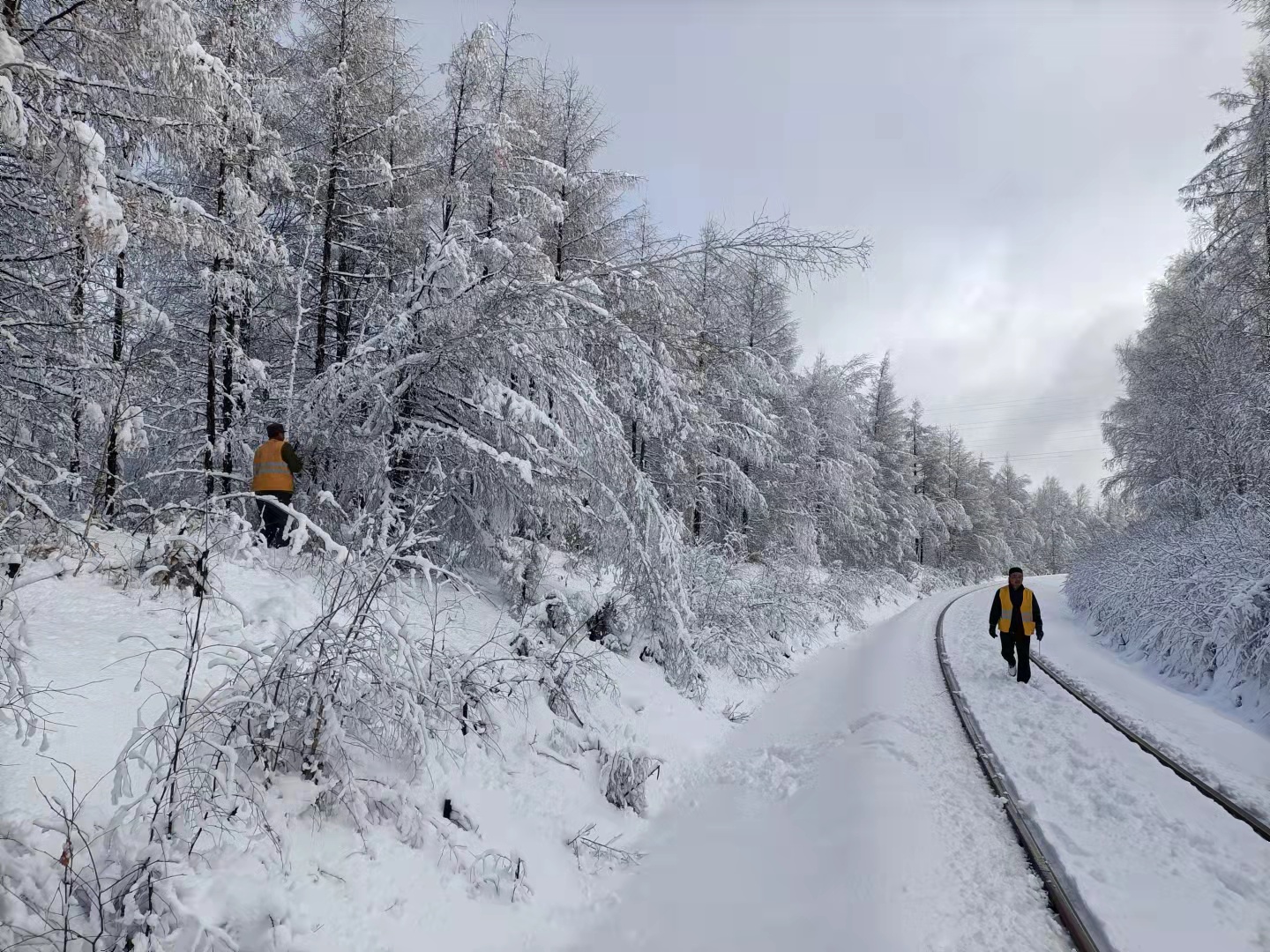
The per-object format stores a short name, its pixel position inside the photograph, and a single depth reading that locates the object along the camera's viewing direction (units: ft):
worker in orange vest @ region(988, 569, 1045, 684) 28.55
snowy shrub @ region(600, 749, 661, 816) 15.84
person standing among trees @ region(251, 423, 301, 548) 19.70
